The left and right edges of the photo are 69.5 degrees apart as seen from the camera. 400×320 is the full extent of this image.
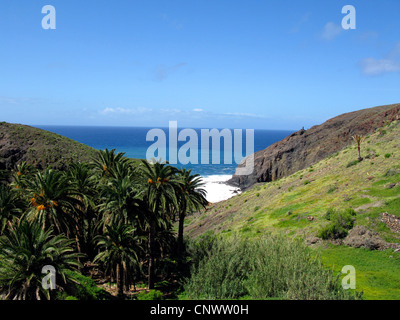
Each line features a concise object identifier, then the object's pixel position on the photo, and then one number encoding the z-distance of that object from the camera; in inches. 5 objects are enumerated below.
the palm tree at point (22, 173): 1374.9
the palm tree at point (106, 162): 1401.3
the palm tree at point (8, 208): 1152.2
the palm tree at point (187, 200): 1432.1
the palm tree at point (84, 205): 1273.4
